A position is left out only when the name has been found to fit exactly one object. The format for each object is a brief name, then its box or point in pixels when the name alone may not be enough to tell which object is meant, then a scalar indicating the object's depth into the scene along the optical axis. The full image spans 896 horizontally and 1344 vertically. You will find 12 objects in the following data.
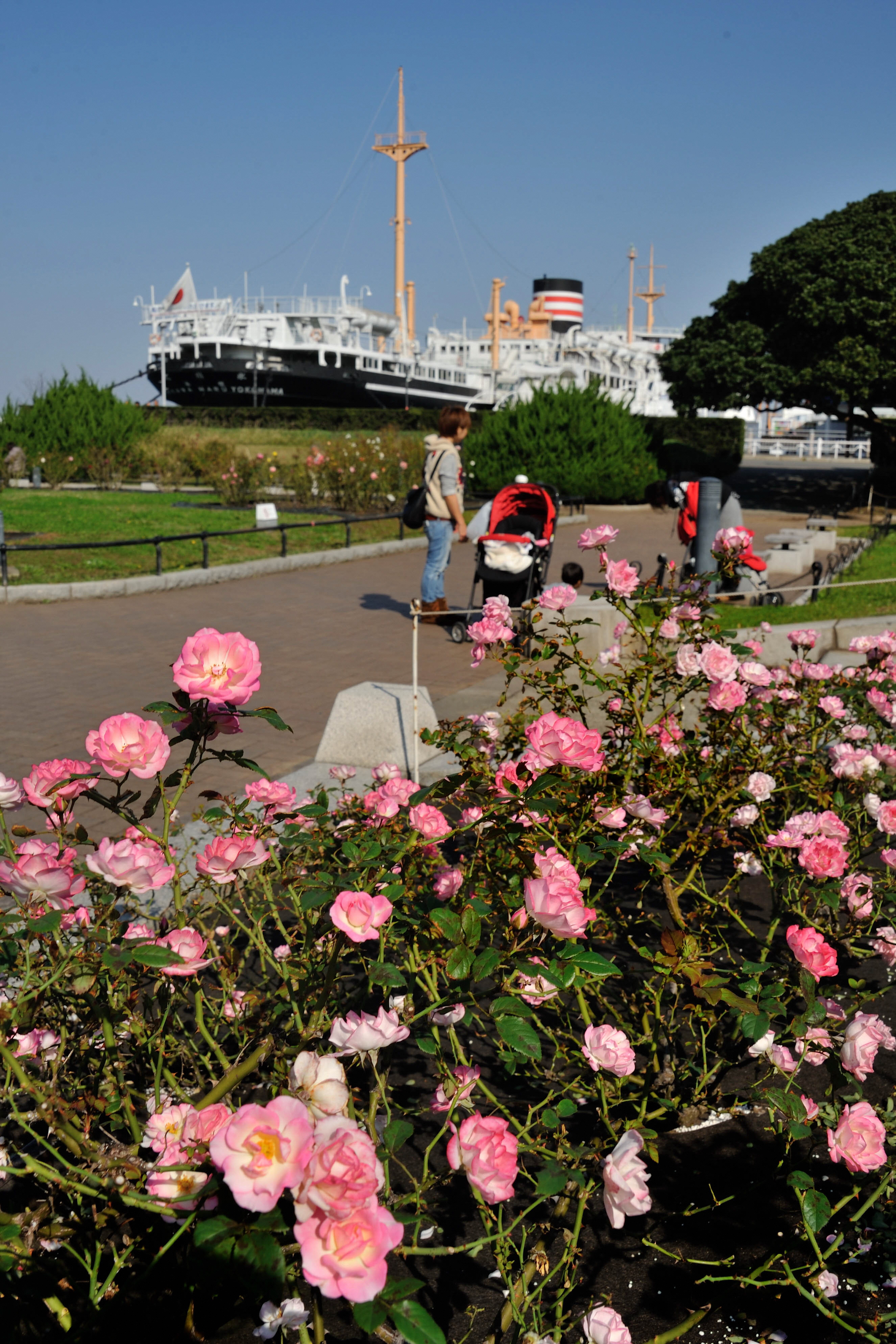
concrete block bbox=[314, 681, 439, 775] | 5.26
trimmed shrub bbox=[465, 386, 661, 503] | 23.02
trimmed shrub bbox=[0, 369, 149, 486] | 27.05
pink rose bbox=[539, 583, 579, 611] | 3.29
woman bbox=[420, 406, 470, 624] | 8.67
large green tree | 22.91
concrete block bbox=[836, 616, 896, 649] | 7.03
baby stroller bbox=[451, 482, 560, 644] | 8.81
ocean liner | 56.25
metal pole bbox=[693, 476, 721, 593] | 9.74
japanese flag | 58.47
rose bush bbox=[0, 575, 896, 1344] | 1.48
